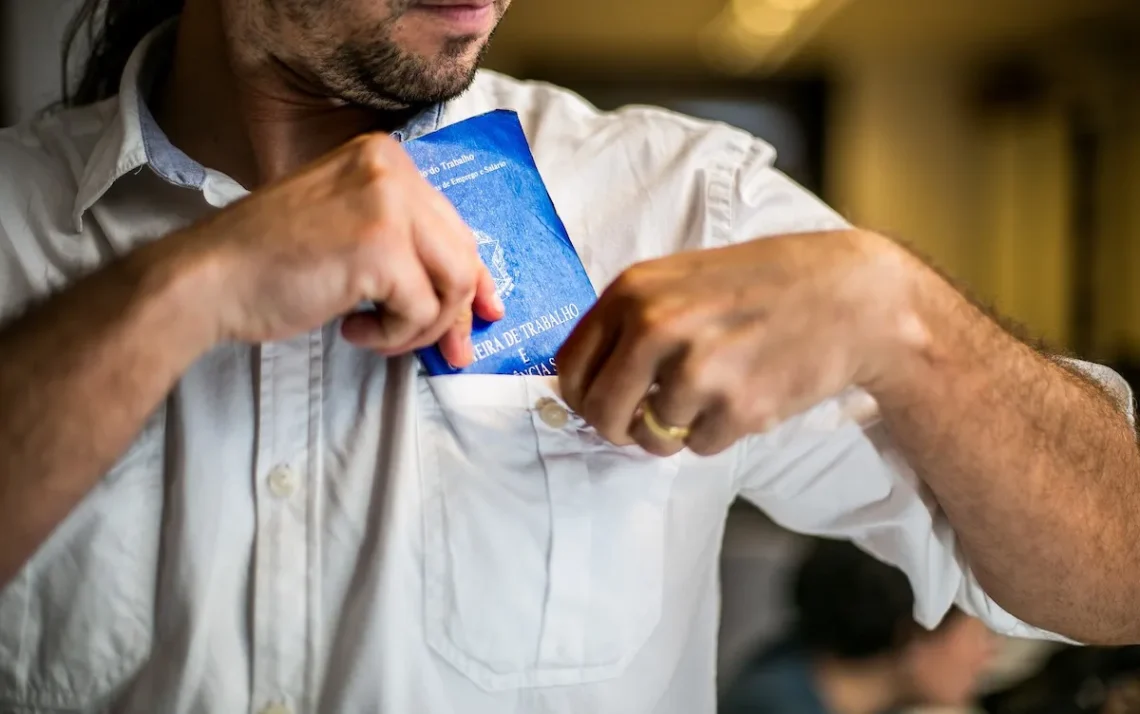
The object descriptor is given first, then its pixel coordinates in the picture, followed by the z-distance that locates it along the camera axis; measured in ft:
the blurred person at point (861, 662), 6.10
